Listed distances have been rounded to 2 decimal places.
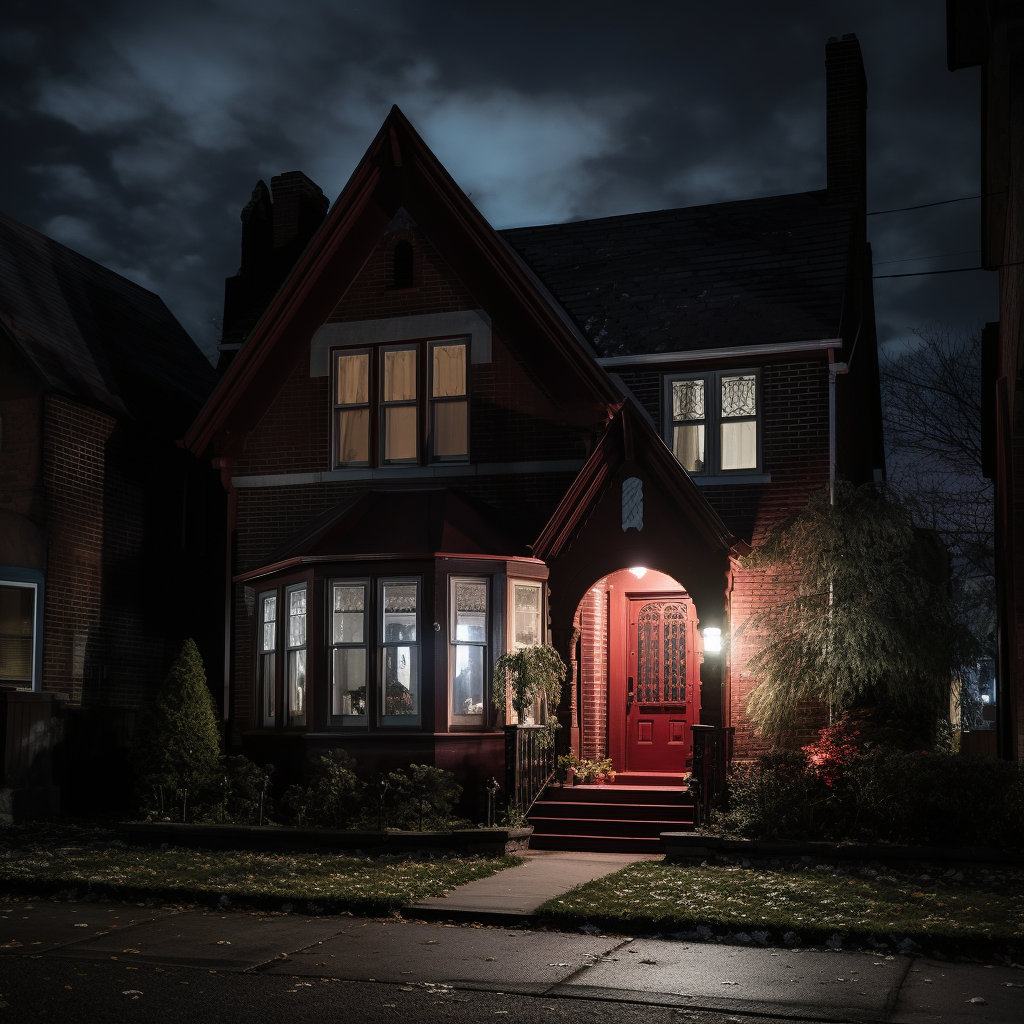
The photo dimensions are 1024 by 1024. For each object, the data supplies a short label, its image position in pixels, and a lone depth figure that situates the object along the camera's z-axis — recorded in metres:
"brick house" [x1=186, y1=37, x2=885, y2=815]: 16.23
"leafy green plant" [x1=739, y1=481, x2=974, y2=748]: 15.28
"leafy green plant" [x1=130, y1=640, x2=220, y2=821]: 15.80
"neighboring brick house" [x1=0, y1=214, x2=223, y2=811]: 18.50
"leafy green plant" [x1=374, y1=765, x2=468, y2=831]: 14.67
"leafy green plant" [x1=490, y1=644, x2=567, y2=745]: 15.53
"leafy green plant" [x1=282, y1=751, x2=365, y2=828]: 15.02
